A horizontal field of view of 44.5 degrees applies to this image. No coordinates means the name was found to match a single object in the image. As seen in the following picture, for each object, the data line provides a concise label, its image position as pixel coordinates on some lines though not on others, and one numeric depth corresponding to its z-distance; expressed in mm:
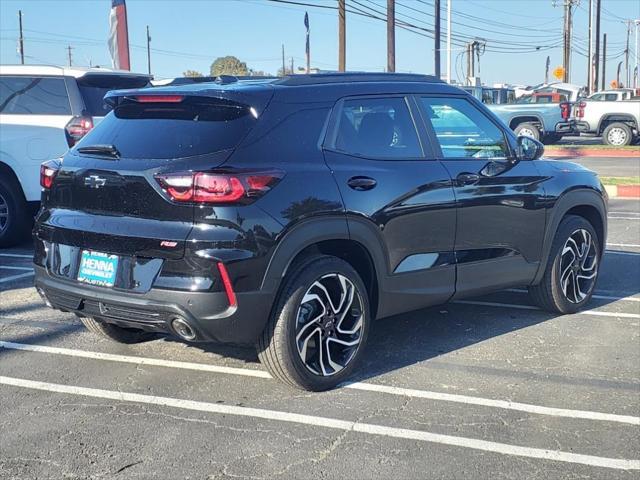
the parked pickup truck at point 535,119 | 25094
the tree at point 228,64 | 59259
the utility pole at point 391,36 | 30969
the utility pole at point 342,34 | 29906
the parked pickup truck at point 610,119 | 25203
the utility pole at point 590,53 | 52688
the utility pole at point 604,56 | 78438
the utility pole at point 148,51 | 84438
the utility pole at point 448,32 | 38062
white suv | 8641
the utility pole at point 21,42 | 75238
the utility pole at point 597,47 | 56156
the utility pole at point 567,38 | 54312
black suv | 3979
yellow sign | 42781
